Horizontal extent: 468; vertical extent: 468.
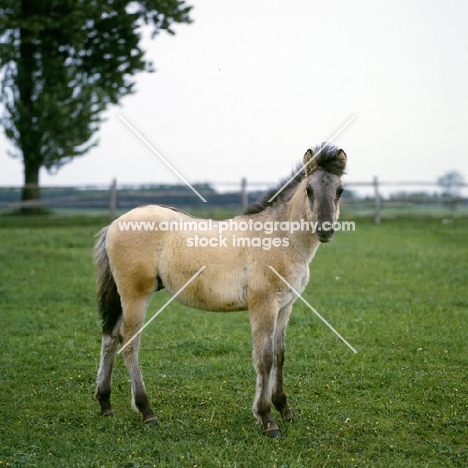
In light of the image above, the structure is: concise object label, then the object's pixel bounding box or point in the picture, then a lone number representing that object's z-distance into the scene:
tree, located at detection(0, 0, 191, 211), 21.62
